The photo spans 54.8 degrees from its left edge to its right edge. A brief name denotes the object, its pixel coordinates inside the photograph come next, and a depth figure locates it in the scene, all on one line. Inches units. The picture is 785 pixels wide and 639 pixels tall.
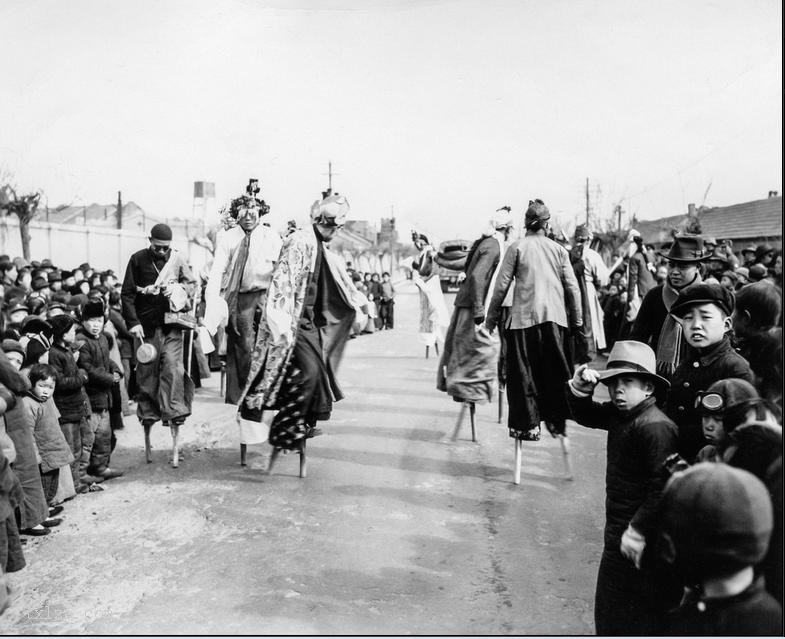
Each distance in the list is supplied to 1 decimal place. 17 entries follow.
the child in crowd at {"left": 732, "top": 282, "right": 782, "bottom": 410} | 93.0
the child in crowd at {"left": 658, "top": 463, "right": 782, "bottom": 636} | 73.4
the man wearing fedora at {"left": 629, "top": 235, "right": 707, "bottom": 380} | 178.5
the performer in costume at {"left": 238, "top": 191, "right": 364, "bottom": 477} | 223.5
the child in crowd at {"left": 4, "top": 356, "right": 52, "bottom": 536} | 170.7
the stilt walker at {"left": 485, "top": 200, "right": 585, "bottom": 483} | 226.2
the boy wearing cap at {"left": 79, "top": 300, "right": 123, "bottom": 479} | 228.7
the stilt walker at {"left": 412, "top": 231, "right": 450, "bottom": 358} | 360.2
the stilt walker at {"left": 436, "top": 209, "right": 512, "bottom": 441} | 262.5
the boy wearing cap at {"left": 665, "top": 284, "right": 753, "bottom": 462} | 127.0
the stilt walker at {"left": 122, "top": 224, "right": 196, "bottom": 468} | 247.8
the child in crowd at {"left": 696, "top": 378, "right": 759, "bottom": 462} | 89.4
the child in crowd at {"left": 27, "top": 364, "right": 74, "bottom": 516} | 188.1
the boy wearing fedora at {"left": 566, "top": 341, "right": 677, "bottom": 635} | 110.7
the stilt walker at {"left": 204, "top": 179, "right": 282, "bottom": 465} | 260.7
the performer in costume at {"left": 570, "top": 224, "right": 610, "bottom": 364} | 359.9
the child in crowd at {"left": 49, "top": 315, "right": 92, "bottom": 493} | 207.5
